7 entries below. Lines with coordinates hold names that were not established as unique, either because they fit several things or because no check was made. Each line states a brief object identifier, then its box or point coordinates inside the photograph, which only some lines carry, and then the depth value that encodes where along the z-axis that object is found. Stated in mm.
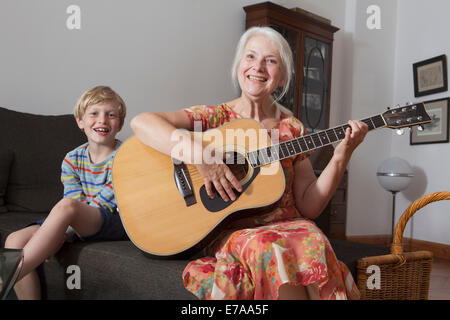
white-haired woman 960
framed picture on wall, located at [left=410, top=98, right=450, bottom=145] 3867
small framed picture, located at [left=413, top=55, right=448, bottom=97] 3863
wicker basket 1239
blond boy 1262
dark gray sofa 1147
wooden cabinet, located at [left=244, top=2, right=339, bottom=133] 3381
